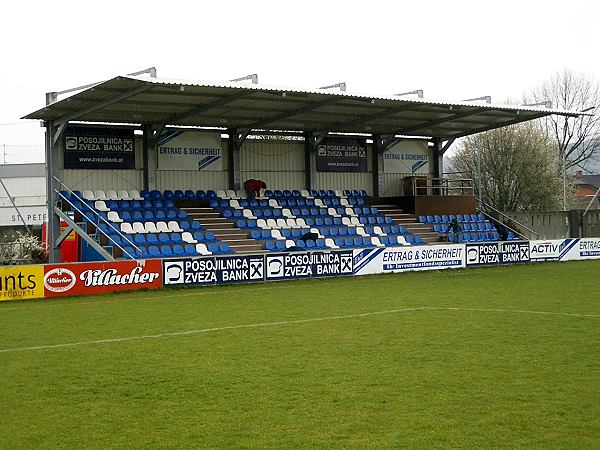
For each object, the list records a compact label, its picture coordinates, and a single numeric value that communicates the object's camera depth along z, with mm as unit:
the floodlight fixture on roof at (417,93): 32344
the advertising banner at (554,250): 34875
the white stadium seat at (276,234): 33031
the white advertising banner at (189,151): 34031
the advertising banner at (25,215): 62281
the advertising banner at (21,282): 22109
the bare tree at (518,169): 62344
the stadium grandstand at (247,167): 29281
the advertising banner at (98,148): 31797
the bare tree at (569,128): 69625
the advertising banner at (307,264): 27297
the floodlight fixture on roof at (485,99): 33781
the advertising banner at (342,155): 38500
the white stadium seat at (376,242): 34403
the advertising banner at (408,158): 40812
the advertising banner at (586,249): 36750
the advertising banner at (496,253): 32625
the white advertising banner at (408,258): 29484
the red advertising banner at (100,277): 22898
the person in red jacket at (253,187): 35500
